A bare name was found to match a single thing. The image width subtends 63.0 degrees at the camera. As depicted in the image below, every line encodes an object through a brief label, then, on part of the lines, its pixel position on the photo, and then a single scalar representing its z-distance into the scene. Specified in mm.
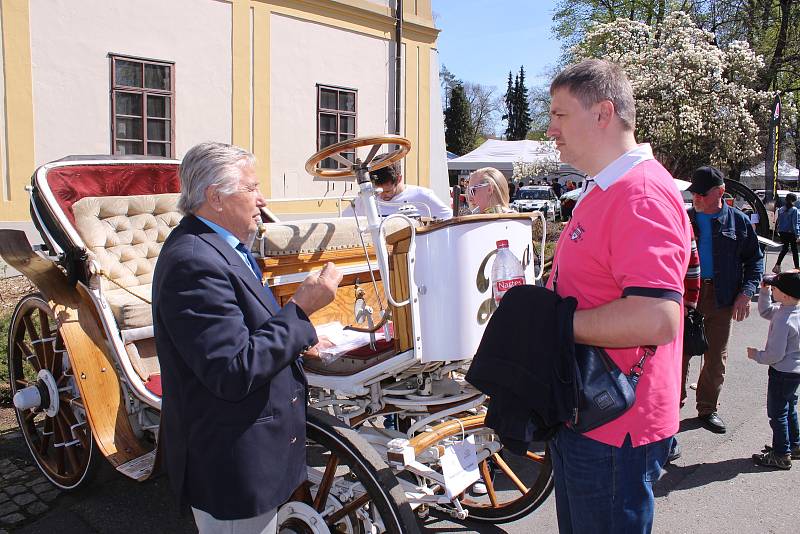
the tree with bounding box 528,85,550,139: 44481
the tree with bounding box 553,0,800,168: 24672
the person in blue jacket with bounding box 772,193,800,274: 13914
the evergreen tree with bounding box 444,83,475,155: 53156
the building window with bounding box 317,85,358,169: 13531
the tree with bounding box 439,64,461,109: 59341
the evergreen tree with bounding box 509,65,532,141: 75956
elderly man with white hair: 1845
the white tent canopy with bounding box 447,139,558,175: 24798
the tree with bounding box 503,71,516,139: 80438
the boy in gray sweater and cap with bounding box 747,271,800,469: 4129
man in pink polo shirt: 1662
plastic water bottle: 2783
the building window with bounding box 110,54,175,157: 10617
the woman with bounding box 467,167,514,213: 4234
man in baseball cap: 4789
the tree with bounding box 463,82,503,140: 66250
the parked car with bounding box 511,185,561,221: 26167
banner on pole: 16125
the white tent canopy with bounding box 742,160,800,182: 32844
